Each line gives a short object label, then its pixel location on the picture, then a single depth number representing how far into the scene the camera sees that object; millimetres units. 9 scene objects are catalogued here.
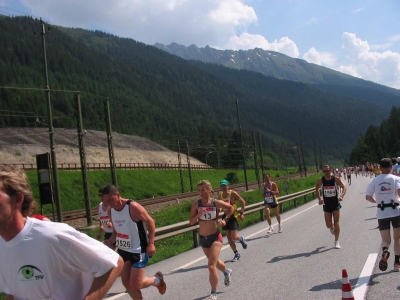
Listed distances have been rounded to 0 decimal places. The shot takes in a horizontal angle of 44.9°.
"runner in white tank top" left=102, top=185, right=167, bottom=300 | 6617
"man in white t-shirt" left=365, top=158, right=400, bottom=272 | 8156
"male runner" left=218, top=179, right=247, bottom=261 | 11164
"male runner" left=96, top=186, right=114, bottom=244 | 9867
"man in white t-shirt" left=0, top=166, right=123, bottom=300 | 2668
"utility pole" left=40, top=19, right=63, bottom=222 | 20969
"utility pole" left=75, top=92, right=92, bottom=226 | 25969
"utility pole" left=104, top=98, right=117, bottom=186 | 27620
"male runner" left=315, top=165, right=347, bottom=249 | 12016
